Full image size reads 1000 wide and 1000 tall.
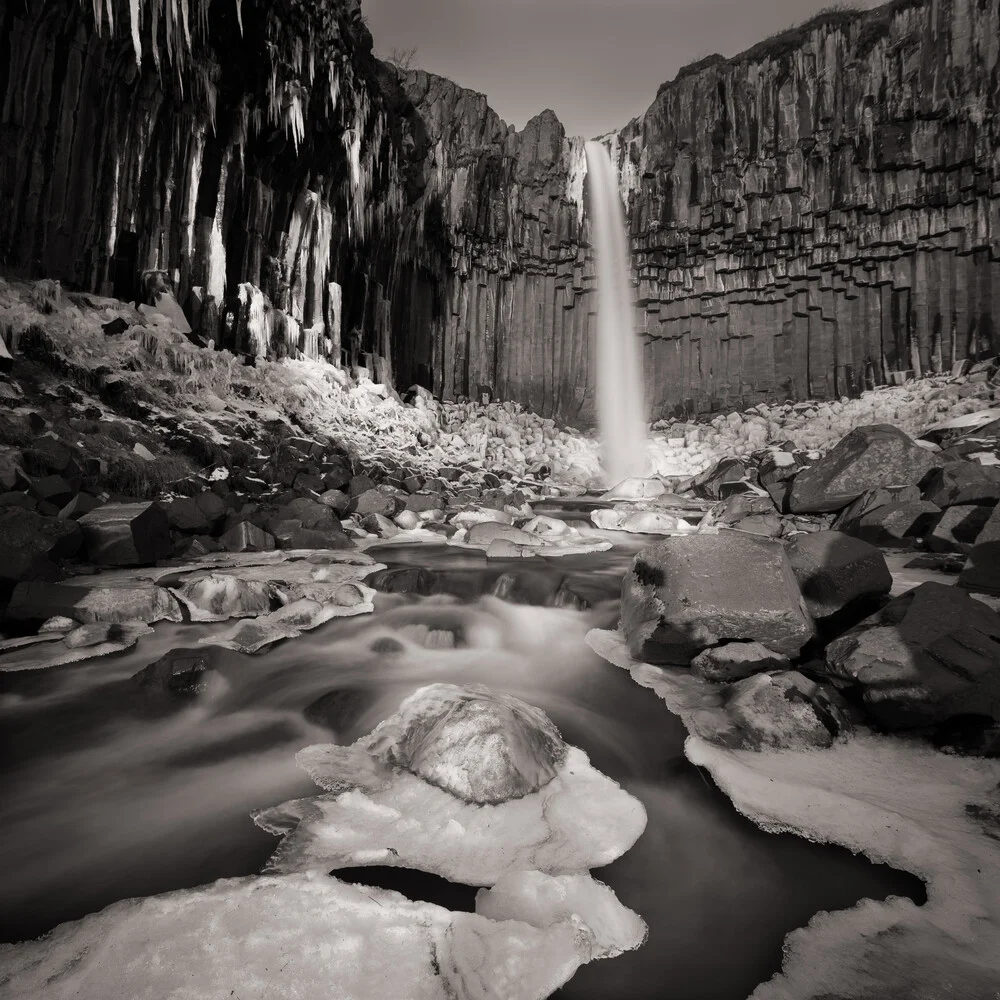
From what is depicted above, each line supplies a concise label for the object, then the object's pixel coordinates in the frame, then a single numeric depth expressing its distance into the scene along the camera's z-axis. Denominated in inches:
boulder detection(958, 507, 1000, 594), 165.2
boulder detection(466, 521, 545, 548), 319.5
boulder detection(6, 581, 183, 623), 150.9
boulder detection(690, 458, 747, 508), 550.0
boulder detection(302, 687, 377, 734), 118.9
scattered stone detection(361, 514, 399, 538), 346.6
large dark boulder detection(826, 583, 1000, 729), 94.4
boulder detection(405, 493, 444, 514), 408.5
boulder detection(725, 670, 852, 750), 99.0
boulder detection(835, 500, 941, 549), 258.4
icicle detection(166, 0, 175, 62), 389.2
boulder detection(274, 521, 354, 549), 279.7
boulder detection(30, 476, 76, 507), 221.8
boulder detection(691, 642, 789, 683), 123.1
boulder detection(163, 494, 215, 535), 257.6
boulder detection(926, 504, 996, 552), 225.8
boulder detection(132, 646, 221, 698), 125.9
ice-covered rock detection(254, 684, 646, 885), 71.9
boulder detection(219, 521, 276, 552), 262.2
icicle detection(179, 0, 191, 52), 397.7
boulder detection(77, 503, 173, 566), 210.1
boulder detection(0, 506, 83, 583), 162.2
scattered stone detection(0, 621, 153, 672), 135.5
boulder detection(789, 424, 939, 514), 318.0
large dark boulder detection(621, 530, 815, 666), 129.5
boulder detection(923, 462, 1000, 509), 231.9
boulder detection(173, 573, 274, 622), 173.9
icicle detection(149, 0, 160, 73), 377.4
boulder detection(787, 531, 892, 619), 138.9
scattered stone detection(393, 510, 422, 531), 367.2
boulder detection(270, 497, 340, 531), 307.3
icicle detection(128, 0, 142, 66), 361.1
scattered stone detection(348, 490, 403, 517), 377.4
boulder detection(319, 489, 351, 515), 367.9
